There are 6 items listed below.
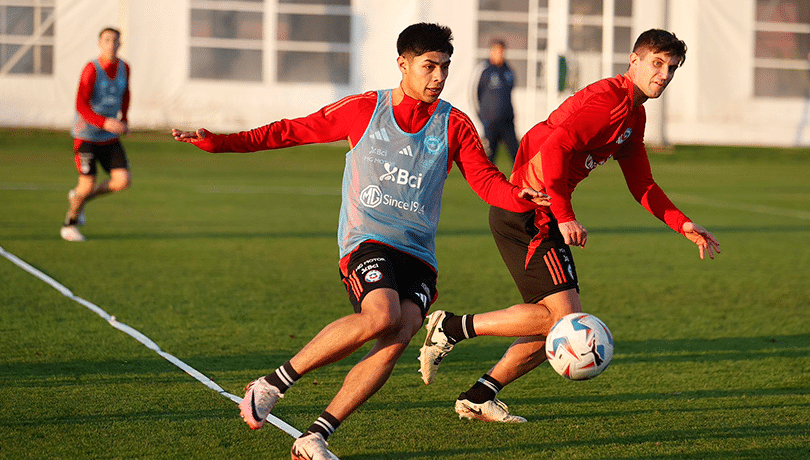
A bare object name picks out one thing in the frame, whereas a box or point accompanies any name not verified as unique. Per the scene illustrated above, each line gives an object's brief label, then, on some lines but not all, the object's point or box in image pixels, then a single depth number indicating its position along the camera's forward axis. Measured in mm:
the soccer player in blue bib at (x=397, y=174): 8383
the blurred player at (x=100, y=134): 20953
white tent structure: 49125
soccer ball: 8828
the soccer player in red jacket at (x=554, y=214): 9234
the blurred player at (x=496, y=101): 33812
